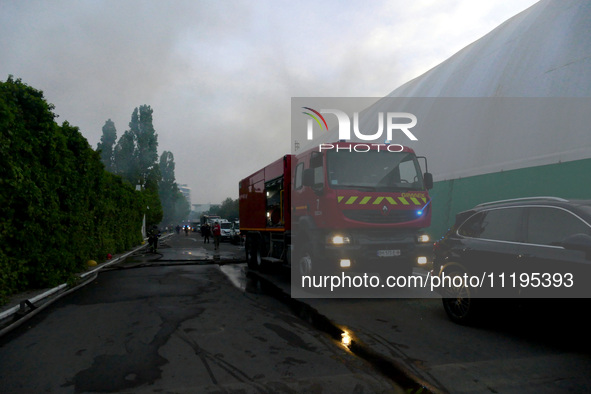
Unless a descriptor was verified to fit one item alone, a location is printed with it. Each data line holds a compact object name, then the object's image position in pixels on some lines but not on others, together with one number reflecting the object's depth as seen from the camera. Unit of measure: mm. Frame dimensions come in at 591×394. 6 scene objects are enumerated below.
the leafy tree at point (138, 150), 58875
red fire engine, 8438
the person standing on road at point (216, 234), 25094
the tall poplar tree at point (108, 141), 64288
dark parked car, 4652
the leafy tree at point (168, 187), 76500
